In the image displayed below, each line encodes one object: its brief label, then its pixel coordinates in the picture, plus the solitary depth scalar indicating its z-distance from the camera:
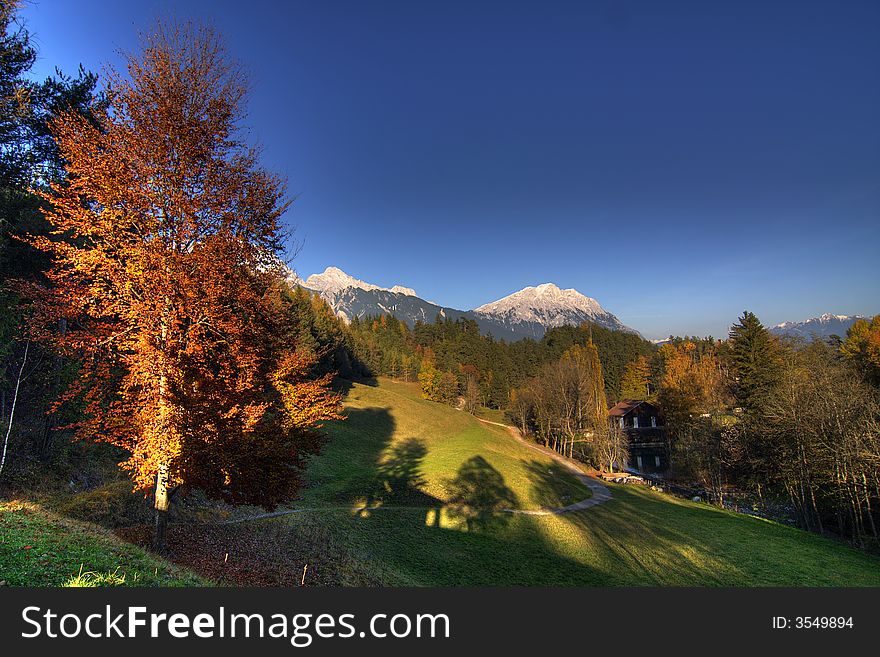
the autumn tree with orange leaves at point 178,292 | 8.46
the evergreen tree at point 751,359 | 43.97
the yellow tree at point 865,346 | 45.25
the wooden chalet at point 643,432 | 60.57
